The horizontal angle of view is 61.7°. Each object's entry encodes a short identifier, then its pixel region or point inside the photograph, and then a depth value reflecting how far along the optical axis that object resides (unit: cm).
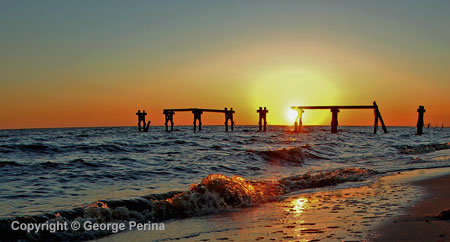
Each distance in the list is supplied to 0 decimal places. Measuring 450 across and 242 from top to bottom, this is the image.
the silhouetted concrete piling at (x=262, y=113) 5244
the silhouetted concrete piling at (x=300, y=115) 4553
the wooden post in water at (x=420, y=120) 4056
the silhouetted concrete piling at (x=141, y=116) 6078
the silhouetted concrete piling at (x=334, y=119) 4211
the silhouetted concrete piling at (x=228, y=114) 5784
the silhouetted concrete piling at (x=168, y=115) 5559
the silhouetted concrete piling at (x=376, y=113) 3972
